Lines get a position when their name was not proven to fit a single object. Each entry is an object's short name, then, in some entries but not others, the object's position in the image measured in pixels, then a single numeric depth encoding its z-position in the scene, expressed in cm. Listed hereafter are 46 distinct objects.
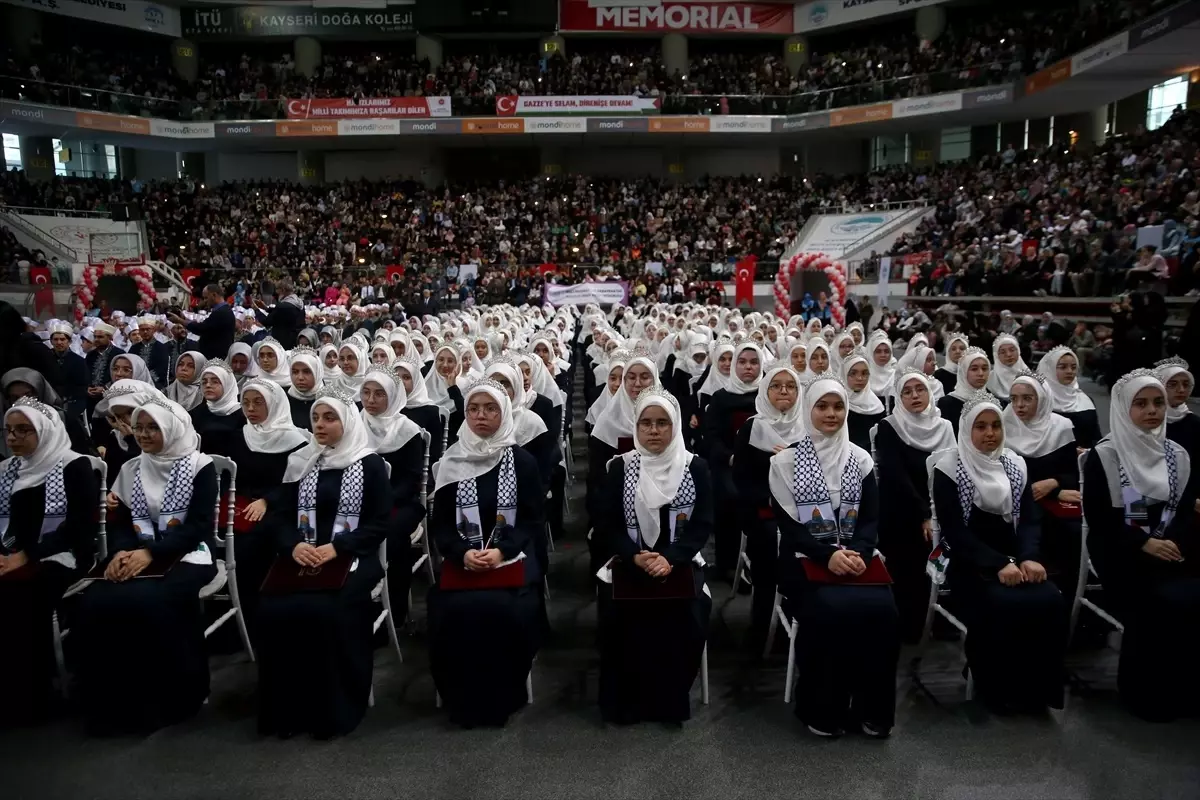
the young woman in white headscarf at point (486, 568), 356
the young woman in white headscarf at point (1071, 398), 531
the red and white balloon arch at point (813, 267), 1917
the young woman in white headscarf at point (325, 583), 347
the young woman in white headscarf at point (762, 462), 438
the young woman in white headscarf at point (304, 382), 559
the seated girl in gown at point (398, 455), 436
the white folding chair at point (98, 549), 377
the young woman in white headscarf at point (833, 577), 341
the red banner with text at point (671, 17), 3094
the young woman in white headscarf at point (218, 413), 515
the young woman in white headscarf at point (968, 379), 577
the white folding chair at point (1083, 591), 385
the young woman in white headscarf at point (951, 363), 718
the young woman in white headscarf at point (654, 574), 354
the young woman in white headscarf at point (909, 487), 443
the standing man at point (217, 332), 765
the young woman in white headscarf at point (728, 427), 528
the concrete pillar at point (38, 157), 2733
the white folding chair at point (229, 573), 390
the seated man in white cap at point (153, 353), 778
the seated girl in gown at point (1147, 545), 353
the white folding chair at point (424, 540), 496
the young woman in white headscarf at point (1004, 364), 641
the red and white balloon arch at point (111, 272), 1472
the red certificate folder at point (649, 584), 344
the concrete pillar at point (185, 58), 3045
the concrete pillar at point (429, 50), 3097
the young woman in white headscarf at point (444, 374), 720
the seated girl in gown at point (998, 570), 354
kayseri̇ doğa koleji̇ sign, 2969
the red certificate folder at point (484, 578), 358
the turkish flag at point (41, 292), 1559
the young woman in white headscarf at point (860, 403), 579
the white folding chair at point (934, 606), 380
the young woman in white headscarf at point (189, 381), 591
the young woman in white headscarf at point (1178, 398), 410
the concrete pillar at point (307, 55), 3066
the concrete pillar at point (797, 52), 3139
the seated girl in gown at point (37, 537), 363
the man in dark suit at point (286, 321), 905
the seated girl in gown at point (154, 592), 352
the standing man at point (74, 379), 682
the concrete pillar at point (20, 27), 2617
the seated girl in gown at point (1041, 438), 461
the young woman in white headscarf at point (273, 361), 678
